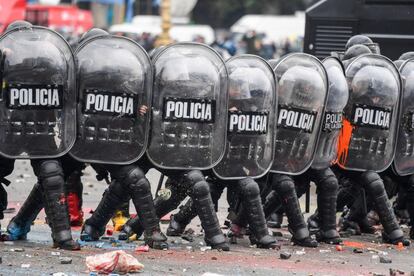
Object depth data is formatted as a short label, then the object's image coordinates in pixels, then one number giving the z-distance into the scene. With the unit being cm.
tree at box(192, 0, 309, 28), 7369
